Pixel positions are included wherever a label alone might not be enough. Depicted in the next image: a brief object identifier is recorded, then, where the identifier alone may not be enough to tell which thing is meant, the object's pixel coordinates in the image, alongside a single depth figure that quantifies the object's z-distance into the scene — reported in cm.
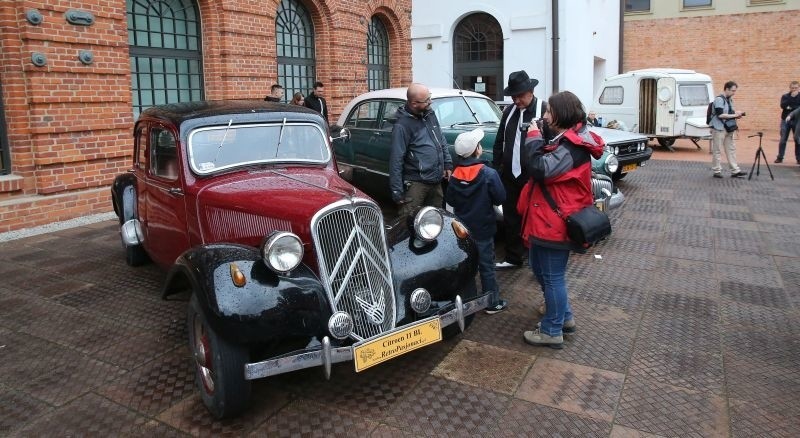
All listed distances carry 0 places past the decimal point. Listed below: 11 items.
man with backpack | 1102
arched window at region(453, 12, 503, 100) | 1669
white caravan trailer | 1543
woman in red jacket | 381
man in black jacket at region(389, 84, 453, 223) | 545
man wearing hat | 515
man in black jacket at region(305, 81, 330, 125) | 1091
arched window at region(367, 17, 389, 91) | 1554
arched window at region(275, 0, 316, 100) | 1241
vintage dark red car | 320
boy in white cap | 458
